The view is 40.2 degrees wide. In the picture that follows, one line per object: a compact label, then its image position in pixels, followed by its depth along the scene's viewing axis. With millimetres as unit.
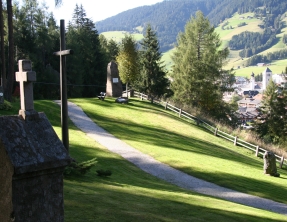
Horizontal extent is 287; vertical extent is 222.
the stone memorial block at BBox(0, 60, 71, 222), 4145
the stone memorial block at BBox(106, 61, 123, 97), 37062
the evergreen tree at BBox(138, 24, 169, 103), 46625
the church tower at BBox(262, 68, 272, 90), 170062
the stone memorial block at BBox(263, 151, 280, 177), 20266
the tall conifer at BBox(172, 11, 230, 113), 47656
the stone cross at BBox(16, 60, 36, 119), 4715
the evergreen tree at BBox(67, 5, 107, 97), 51125
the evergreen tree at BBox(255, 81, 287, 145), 45688
